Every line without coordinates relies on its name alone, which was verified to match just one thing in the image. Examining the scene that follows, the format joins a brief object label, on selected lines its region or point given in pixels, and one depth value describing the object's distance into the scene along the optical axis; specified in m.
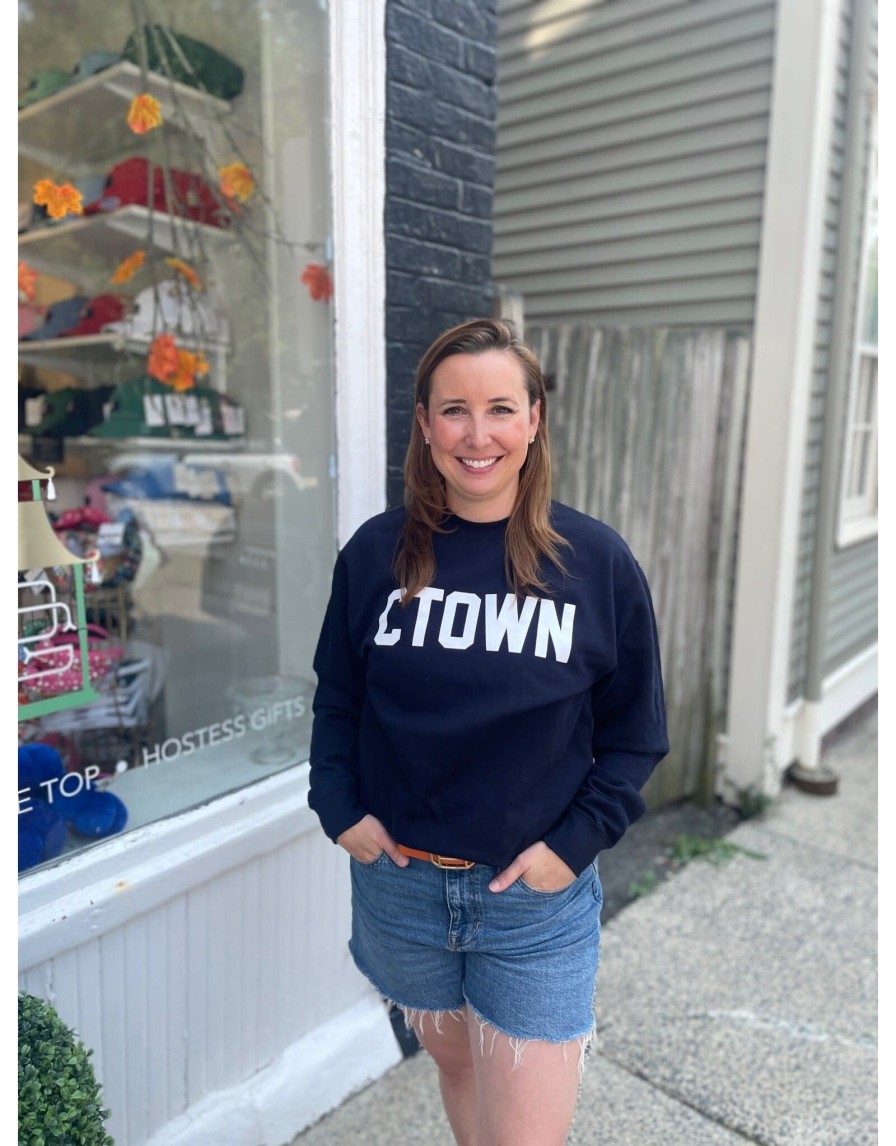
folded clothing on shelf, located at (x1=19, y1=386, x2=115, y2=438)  3.14
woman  1.41
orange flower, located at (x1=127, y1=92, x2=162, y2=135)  2.82
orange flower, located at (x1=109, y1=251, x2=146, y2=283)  3.12
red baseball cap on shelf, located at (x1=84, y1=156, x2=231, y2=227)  2.88
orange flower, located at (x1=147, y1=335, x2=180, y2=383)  3.04
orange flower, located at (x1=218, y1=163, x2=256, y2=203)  2.64
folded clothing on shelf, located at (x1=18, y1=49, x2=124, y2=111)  2.84
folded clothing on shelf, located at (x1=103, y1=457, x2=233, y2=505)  3.00
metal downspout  3.59
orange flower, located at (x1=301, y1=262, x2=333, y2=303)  2.25
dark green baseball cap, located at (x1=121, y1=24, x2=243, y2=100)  2.70
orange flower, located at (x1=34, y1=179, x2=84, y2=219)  2.46
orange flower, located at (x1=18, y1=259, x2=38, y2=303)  2.68
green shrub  1.20
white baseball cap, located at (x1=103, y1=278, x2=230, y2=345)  2.97
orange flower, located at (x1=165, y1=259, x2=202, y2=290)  2.97
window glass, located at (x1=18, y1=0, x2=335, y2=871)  2.08
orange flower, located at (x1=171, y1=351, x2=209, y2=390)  3.03
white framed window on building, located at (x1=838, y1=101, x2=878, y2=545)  4.09
